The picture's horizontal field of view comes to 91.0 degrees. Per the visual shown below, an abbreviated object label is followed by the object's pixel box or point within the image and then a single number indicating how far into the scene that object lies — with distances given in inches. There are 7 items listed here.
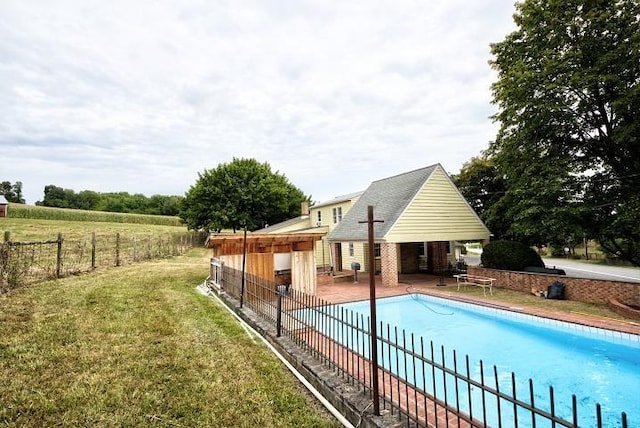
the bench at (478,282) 560.6
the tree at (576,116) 452.1
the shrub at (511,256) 609.0
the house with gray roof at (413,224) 672.4
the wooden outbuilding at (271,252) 479.2
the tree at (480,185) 820.0
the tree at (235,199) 1497.3
